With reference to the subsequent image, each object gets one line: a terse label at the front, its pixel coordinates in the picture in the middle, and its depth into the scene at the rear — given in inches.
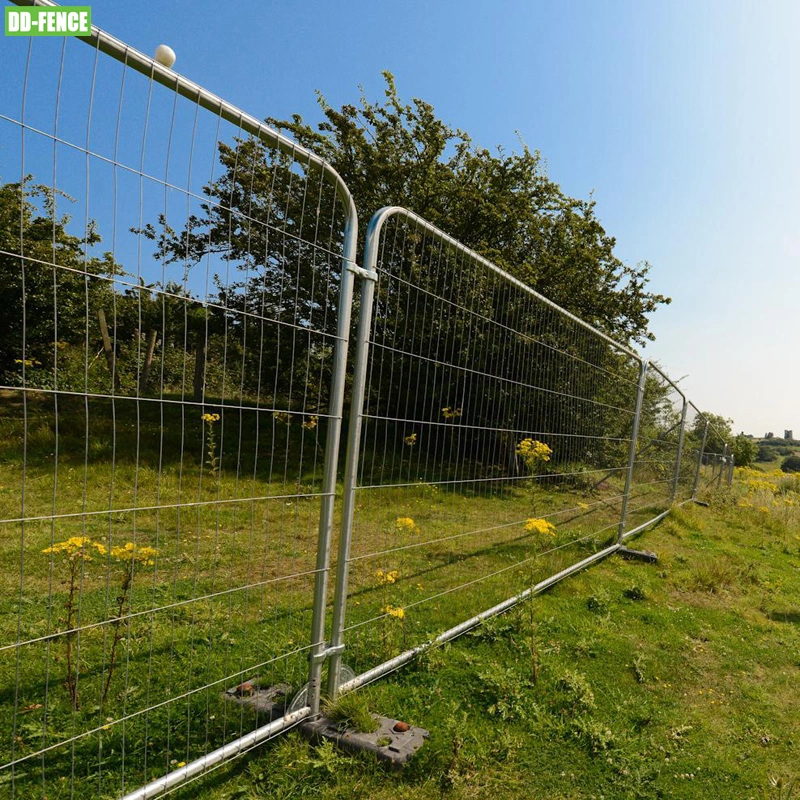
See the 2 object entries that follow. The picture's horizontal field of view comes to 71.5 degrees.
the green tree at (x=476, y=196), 474.3
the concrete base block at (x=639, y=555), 219.1
